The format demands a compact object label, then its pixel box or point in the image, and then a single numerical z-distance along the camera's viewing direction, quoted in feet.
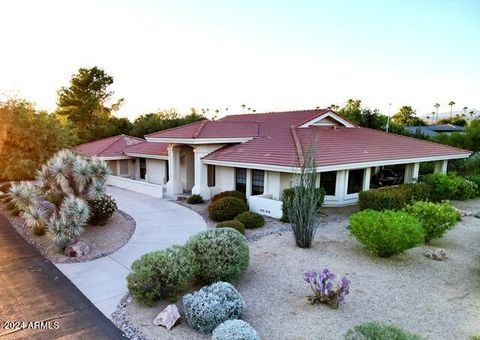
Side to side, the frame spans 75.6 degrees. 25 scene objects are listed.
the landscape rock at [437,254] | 33.42
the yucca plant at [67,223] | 34.62
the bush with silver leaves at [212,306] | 20.53
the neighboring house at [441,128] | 211.47
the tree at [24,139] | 71.20
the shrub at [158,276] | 23.52
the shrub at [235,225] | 40.19
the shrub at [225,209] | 47.78
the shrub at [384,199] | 48.08
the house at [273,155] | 54.90
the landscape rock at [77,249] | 34.60
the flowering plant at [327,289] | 23.31
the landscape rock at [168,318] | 21.06
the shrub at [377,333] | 14.56
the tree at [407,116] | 268.62
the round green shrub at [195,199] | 60.29
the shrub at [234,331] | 17.65
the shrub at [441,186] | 63.46
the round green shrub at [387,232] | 31.35
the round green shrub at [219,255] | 26.13
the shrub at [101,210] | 43.32
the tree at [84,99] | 150.16
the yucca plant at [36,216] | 38.22
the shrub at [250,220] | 44.52
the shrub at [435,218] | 36.19
